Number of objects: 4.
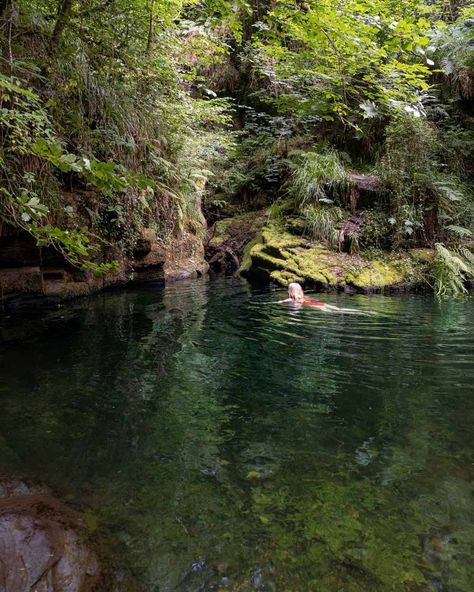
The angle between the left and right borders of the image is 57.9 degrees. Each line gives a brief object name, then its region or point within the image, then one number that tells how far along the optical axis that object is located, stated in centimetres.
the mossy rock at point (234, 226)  1391
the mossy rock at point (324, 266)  995
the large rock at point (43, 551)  168
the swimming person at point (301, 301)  732
